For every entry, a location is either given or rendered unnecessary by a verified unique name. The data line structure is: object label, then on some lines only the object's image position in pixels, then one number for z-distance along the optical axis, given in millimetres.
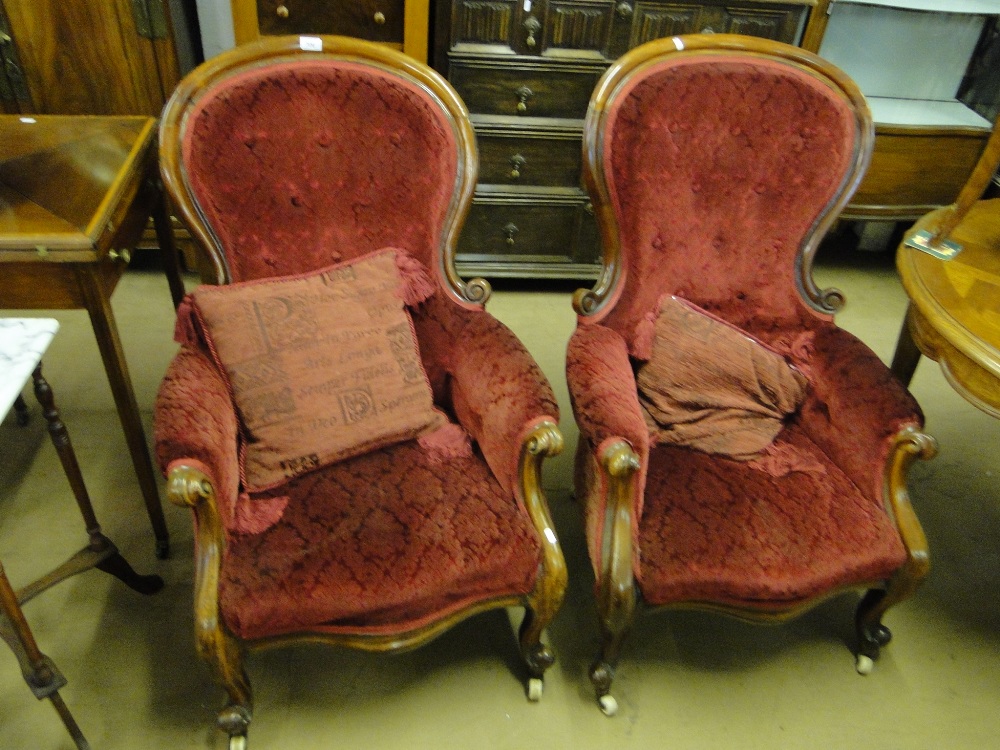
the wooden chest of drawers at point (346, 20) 2201
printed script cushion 1376
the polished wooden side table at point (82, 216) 1335
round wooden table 1280
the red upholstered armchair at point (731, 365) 1345
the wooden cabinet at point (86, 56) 2117
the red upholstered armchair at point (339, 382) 1229
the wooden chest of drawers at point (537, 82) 2258
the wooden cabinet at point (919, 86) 2742
